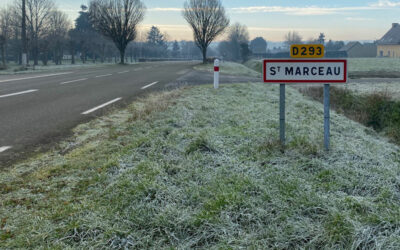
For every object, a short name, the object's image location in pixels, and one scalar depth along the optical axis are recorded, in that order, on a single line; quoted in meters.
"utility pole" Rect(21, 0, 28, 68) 28.19
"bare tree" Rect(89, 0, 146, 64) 49.06
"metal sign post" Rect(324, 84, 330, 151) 4.76
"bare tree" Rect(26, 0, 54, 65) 63.75
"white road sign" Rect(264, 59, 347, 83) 4.69
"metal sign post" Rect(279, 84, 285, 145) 4.89
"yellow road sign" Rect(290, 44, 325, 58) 4.67
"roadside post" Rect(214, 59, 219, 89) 11.87
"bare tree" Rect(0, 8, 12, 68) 63.69
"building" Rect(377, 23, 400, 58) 88.12
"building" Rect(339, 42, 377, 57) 100.53
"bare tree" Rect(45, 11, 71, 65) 59.34
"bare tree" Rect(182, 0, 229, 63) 50.12
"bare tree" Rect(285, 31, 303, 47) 118.96
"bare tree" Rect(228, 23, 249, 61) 115.72
